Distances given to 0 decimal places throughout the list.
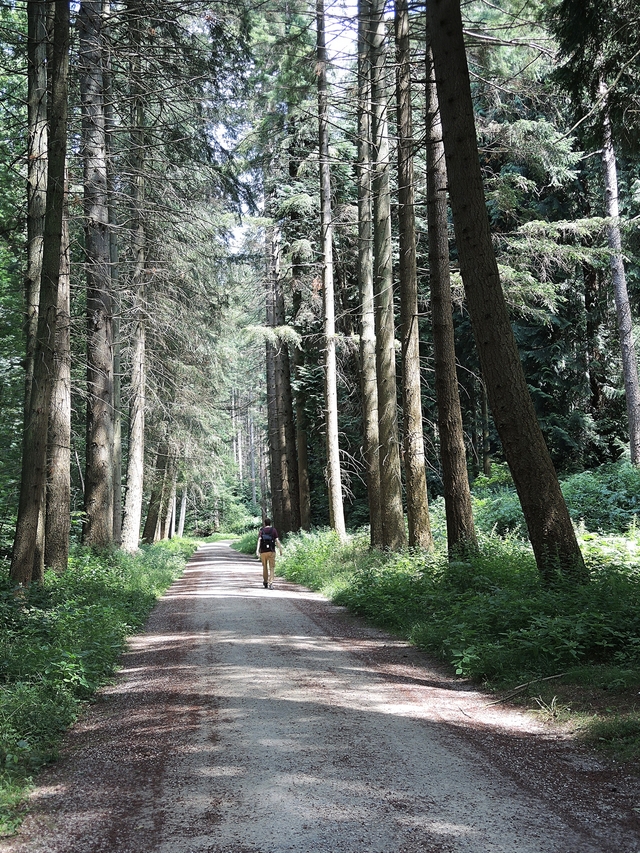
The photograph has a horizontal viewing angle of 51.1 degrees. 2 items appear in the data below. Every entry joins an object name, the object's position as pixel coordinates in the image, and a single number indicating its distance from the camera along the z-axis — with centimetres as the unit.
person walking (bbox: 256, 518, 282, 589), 1600
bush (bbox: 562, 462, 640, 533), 1528
